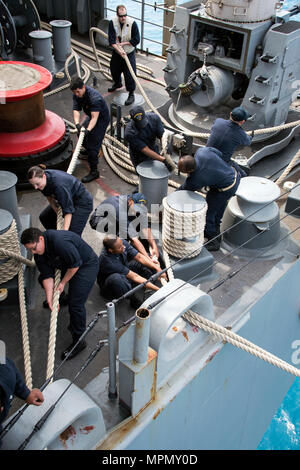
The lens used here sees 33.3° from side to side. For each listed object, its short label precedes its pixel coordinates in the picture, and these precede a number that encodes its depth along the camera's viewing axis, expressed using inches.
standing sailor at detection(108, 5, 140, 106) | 260.4
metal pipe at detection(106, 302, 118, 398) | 99.9
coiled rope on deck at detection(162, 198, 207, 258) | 150.7
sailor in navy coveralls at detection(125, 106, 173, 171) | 185.2
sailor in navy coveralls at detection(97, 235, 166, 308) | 146.8
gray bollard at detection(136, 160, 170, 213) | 181.2
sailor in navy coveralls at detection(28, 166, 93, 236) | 150.9
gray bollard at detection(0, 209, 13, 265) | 142.0
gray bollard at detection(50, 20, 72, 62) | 290.7
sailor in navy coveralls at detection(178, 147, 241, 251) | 158.1
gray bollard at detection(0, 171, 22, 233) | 152.5
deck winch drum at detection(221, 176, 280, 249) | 171.6
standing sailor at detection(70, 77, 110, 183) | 205.0
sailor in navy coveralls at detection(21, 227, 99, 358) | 132.5
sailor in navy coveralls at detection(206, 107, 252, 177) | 170.6
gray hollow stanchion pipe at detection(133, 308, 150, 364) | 97.0
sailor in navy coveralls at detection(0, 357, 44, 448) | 97.6
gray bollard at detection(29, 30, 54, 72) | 275.1
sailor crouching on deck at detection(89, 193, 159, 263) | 161.3
